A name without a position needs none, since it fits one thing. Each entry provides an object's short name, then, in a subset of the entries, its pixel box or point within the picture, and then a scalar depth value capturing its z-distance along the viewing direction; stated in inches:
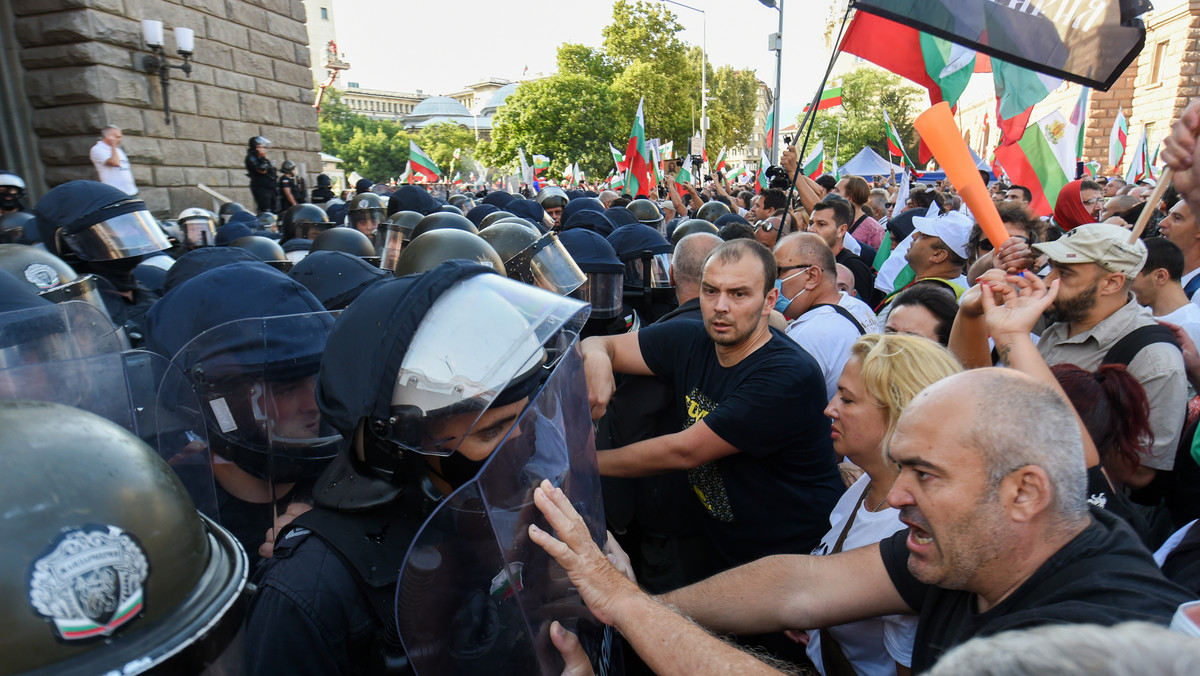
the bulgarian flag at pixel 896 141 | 492.9
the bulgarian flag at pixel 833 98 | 490.6
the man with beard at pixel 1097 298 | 134.4
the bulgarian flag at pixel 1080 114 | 363.6
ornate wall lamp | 350.6
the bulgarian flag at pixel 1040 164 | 283.4
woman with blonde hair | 83.2
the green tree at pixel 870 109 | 2076.8
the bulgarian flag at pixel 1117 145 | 544.4
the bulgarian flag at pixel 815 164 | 536.0
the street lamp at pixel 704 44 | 948.5
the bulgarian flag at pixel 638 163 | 491.5
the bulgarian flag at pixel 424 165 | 564.1
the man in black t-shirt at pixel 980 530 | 56.3
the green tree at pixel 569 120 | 1699.1
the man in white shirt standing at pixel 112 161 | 308.5
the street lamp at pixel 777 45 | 657.6
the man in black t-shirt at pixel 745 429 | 107.0
